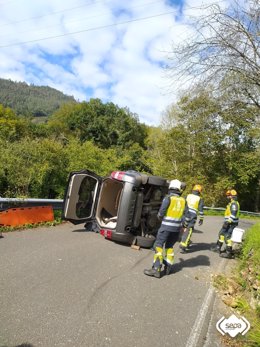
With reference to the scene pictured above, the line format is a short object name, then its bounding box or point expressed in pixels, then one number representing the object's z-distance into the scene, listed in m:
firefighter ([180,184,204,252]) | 8.88
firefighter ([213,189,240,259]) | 8.89
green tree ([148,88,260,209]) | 28.98
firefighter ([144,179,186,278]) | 6.34
